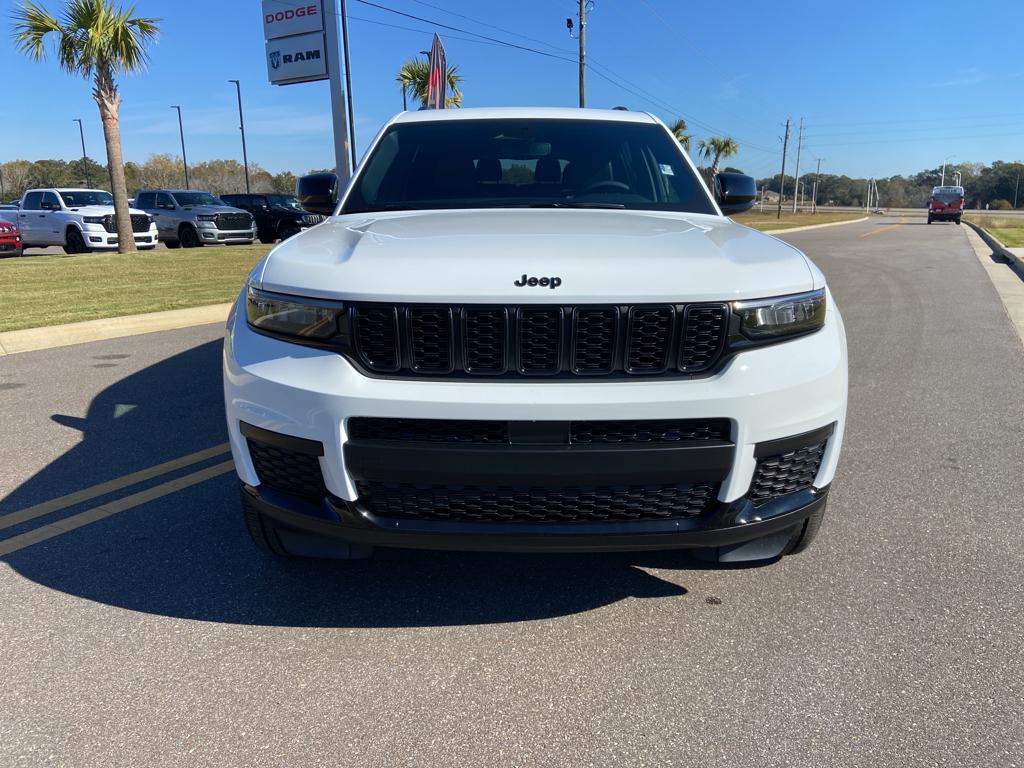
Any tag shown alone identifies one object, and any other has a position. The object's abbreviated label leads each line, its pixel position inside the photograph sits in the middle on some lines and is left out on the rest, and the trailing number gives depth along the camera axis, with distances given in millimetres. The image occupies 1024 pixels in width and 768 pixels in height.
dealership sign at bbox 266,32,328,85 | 16641
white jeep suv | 2248
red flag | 10625
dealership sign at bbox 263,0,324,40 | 16422
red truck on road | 48344
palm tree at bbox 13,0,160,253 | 18938
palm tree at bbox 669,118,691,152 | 58300
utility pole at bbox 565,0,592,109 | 31234
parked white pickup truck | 20328
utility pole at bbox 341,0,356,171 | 26109
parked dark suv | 25844
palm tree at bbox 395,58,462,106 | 32406
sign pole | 14984
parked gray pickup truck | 22828
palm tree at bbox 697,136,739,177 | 81062
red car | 19594
